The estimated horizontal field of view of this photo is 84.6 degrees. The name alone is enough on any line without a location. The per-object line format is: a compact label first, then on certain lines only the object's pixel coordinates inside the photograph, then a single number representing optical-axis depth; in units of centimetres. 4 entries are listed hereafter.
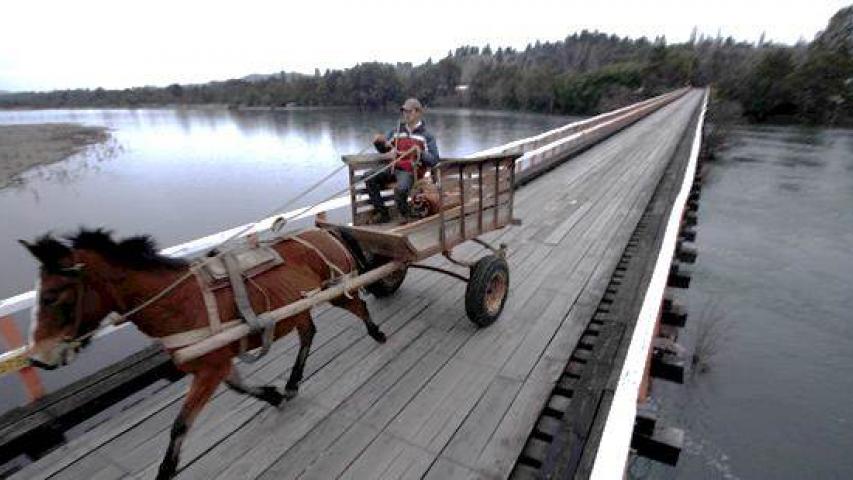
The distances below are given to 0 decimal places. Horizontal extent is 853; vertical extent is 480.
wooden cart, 398
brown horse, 222
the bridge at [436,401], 291
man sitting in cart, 474
